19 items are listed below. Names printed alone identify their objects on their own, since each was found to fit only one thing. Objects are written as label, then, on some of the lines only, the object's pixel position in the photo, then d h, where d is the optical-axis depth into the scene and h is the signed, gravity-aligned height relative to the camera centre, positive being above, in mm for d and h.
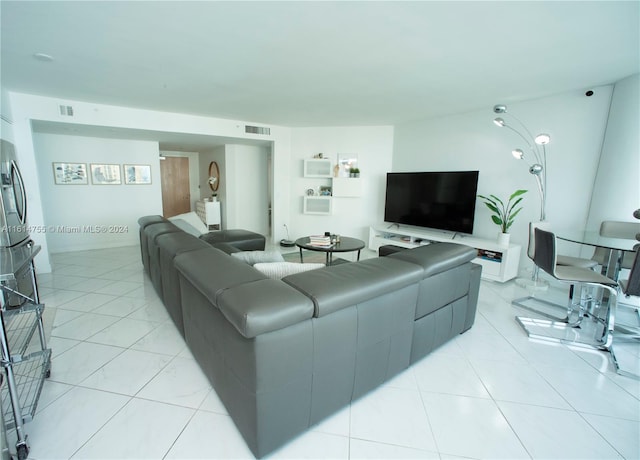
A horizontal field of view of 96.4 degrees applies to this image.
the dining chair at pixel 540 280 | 3071 -1088
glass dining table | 2262 -1105
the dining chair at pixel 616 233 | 2957 -413
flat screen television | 4398 -192
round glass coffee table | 3678 -814
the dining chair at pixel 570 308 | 2422 -1068
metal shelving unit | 1351 -1192
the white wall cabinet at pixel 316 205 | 6113 -460
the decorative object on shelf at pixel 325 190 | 6062 -129
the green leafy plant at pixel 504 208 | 3992 -256
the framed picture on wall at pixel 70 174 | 5008 +23
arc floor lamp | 3717 +443
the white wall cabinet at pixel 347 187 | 5809 -35
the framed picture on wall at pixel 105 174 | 5336 +33
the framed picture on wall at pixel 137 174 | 5658 +57
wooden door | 8102 -208
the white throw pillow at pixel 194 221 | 4932 -726
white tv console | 3898 -898
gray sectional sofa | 1280 -775
